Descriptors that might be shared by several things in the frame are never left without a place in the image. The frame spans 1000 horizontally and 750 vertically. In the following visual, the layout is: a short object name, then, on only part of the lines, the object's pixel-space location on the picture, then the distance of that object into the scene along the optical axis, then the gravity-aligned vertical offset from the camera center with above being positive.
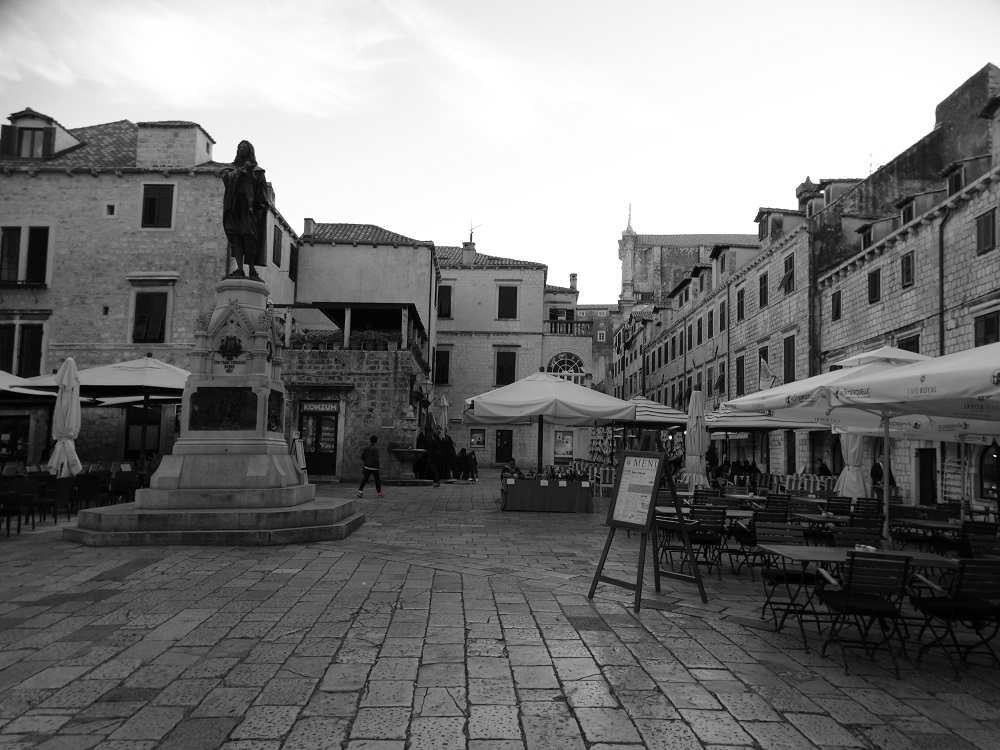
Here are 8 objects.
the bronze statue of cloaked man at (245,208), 11.68 +3.45
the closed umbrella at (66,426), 12.90 -0.12
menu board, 6.72 -0.52
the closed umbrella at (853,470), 13.22 -0.53
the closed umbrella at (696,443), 14.67 -0.13
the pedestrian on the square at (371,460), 16.95 -0.73
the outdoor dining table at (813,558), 5.72 -0.97
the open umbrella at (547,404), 14.91 +0.58
